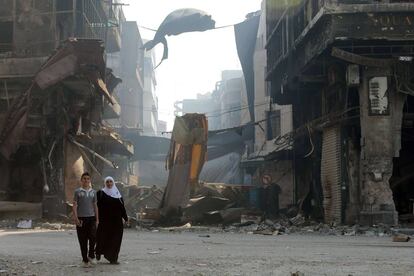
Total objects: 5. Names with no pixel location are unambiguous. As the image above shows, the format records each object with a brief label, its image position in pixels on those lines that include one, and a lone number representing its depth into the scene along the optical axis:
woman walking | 8.38
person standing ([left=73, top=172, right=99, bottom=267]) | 8.22
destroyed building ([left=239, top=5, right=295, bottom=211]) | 28.30
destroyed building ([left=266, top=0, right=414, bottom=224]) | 17.16
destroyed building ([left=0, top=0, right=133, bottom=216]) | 19.89
